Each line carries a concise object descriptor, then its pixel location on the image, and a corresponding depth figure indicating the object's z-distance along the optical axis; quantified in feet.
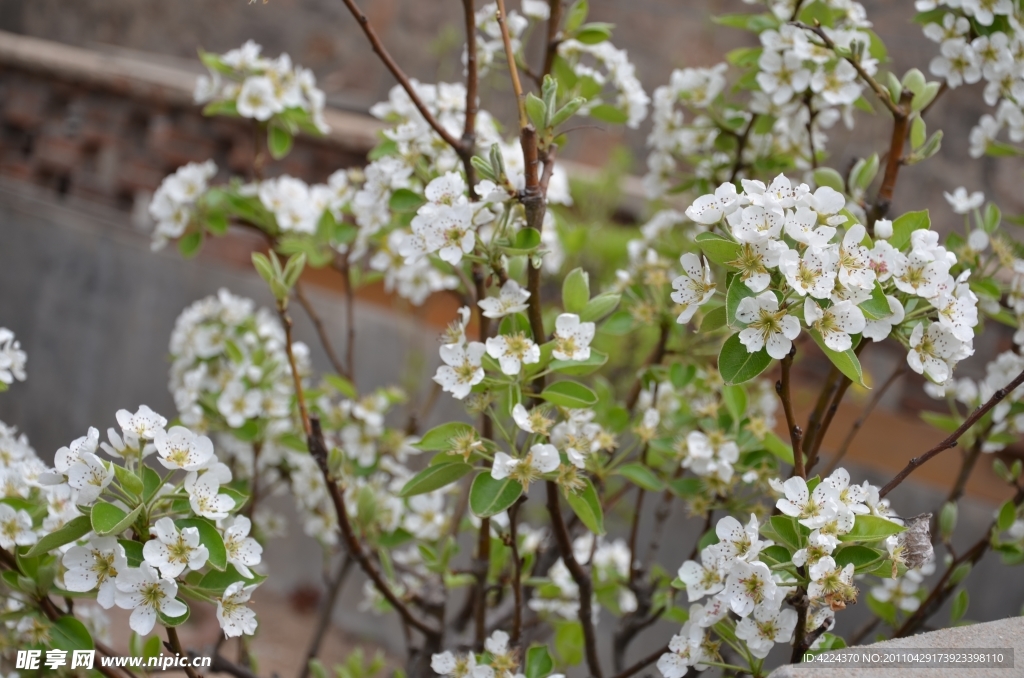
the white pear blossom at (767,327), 4.29
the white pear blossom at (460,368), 4.51
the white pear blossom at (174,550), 4.36
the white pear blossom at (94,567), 4.41
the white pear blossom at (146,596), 4.38
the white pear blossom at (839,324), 4.29
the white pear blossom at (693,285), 4.43
